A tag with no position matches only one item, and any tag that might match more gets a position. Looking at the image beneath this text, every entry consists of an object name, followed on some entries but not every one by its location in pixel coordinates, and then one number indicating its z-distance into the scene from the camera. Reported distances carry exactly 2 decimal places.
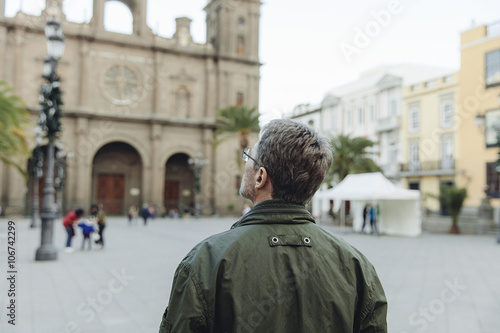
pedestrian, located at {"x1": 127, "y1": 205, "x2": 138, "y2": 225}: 28.69
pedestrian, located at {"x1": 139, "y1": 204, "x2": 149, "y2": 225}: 28.62
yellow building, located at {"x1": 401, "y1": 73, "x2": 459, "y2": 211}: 36.28
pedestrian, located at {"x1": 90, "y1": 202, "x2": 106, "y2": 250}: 15.25
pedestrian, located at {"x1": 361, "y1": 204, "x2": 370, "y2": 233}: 24.69
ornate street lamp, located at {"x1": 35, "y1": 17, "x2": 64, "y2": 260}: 12.38
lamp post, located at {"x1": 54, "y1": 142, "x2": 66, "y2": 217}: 34.84
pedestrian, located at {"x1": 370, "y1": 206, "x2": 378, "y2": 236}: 23.81
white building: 41.50
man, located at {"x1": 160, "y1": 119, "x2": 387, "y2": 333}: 1.74
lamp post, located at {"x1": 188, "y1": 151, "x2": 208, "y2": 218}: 41.20
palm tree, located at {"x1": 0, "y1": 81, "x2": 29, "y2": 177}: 17.70
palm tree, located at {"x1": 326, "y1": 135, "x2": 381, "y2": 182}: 32.38
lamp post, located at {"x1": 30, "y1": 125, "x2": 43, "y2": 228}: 25.67
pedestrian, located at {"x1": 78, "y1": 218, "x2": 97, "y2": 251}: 15.28
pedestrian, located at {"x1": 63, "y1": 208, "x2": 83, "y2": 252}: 14.92
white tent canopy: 23.17
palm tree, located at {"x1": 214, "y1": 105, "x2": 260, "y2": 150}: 35.72
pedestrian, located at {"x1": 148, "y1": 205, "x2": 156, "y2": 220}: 38.28
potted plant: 25.28
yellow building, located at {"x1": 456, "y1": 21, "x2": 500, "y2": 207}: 30.92
